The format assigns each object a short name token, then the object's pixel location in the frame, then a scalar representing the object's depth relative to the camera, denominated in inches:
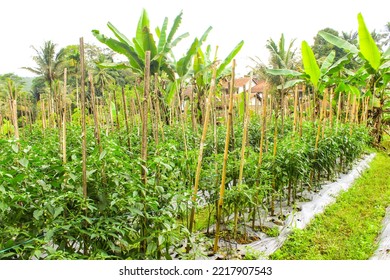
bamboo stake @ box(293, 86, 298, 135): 138.8
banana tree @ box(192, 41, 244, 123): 198.4
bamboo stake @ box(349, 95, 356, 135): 199.4
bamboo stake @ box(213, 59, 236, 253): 89.6
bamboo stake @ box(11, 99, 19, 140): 89.2
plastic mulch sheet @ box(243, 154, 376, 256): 107.6
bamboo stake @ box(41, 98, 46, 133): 198.7
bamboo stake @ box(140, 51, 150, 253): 71.2
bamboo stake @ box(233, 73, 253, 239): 94.7
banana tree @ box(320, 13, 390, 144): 220.7
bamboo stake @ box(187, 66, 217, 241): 84.0
